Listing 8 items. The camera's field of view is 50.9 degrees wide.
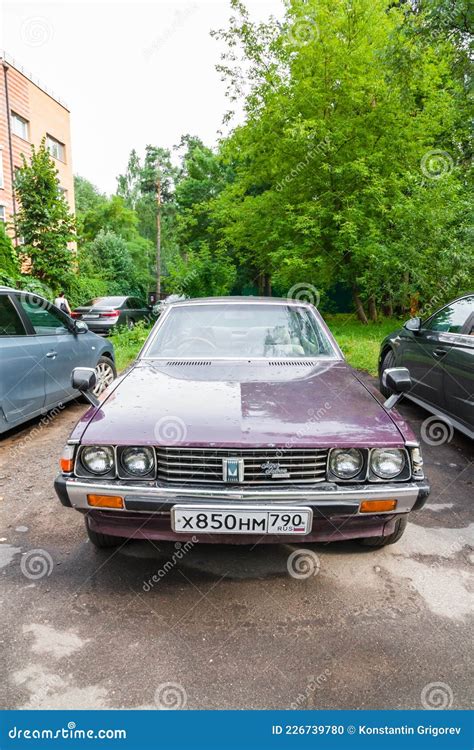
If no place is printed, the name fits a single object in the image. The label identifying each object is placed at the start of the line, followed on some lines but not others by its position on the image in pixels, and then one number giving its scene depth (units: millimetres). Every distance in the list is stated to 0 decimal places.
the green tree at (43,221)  14961
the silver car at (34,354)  4898
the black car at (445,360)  4746
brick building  23234
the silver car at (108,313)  14680
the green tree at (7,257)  13031
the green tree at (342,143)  13148
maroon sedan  2396
